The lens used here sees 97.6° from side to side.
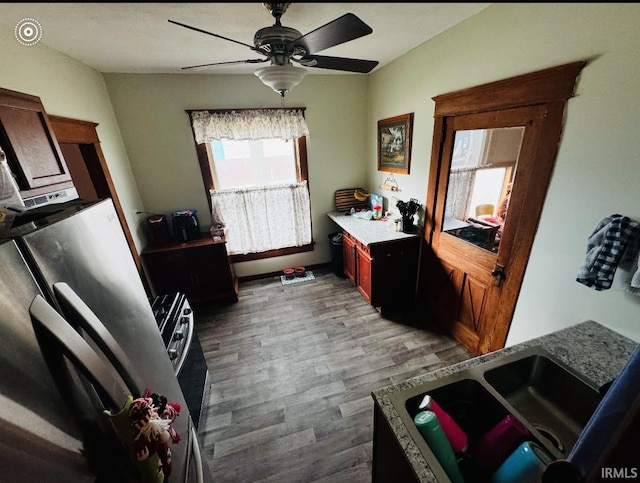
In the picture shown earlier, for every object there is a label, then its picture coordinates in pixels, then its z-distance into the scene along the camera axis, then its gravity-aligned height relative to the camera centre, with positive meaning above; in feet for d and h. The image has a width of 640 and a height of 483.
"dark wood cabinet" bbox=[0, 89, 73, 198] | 4.04 +0.11
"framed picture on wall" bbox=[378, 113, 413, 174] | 9.11 -0.23
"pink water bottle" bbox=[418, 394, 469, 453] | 3.22 -3.22
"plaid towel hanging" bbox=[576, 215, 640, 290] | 4.13 -1.75
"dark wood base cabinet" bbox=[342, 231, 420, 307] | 9.02 -4.23
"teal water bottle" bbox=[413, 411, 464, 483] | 3.02 -3.20
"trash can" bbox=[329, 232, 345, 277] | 11.83 -4.64
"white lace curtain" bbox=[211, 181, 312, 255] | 11.07 -2.83
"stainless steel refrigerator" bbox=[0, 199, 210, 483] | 1.89 -1.53
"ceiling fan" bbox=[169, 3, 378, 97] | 4.48 +1.61
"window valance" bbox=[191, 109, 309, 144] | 9.80 +0.64
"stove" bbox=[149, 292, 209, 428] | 5.34 -3.71
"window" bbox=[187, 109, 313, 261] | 10.06 -1.26
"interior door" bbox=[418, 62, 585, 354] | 5.31 -1.38
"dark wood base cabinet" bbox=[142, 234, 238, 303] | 9.70 -4.17
